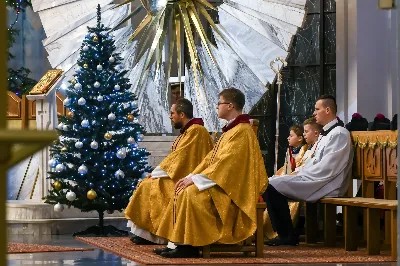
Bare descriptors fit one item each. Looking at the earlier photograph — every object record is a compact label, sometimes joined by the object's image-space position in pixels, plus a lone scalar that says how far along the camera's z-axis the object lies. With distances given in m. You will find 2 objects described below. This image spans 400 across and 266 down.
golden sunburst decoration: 13.70
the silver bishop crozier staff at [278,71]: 11.45
